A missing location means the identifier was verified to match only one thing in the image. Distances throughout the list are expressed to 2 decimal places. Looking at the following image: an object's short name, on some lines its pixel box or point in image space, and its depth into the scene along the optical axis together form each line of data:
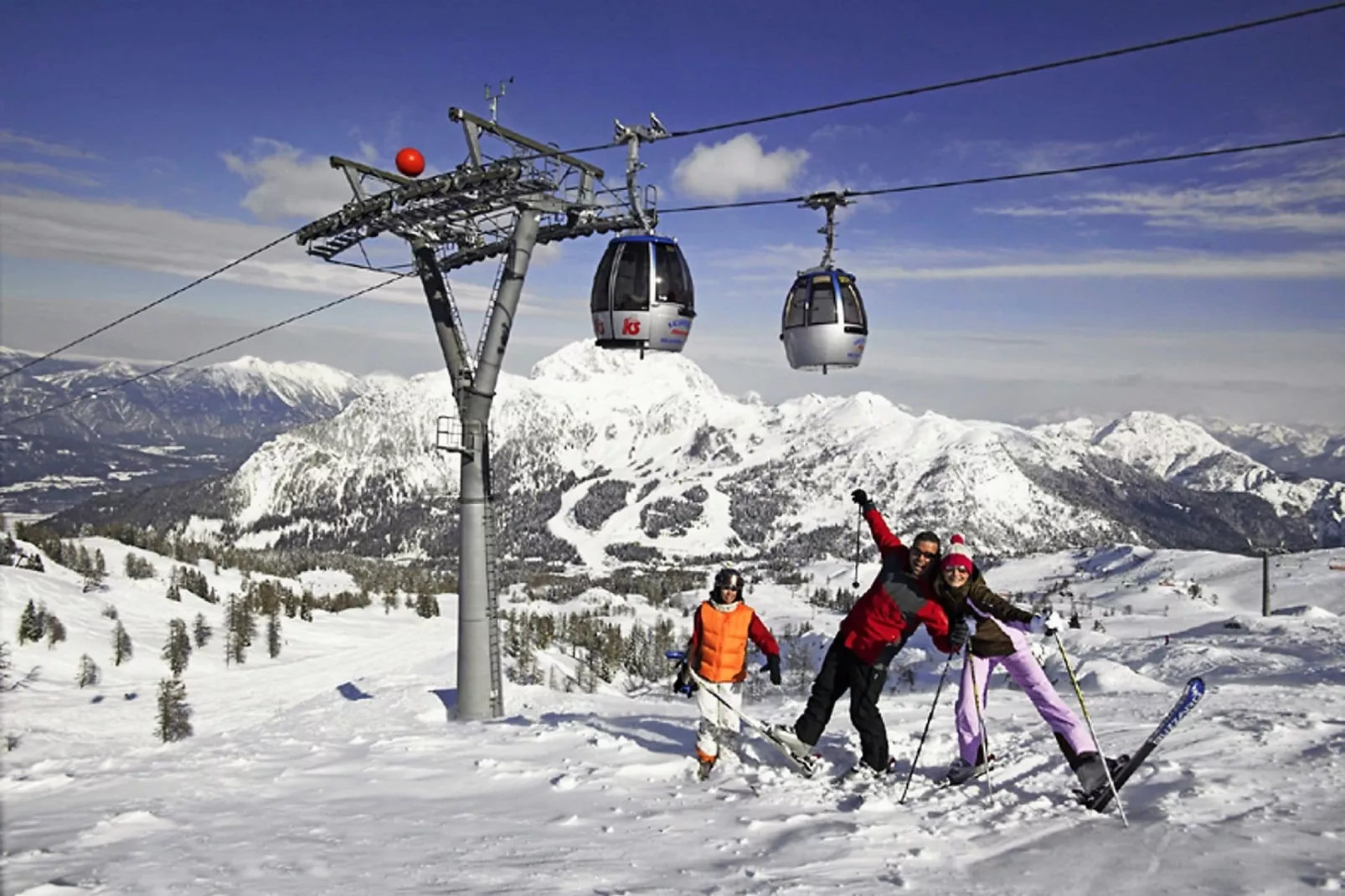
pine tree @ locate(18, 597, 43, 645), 55.62
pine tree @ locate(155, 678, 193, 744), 38.25
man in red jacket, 8.78
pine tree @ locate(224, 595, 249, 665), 66.94
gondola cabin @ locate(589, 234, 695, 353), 13.72
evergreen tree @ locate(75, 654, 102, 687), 52.38
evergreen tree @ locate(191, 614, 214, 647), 69.62
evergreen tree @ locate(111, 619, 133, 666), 58.34
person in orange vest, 9.84
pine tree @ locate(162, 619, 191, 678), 60.16
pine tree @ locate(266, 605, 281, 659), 70.01
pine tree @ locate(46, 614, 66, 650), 56.96
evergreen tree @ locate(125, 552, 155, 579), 100.69
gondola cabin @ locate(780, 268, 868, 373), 14.14
